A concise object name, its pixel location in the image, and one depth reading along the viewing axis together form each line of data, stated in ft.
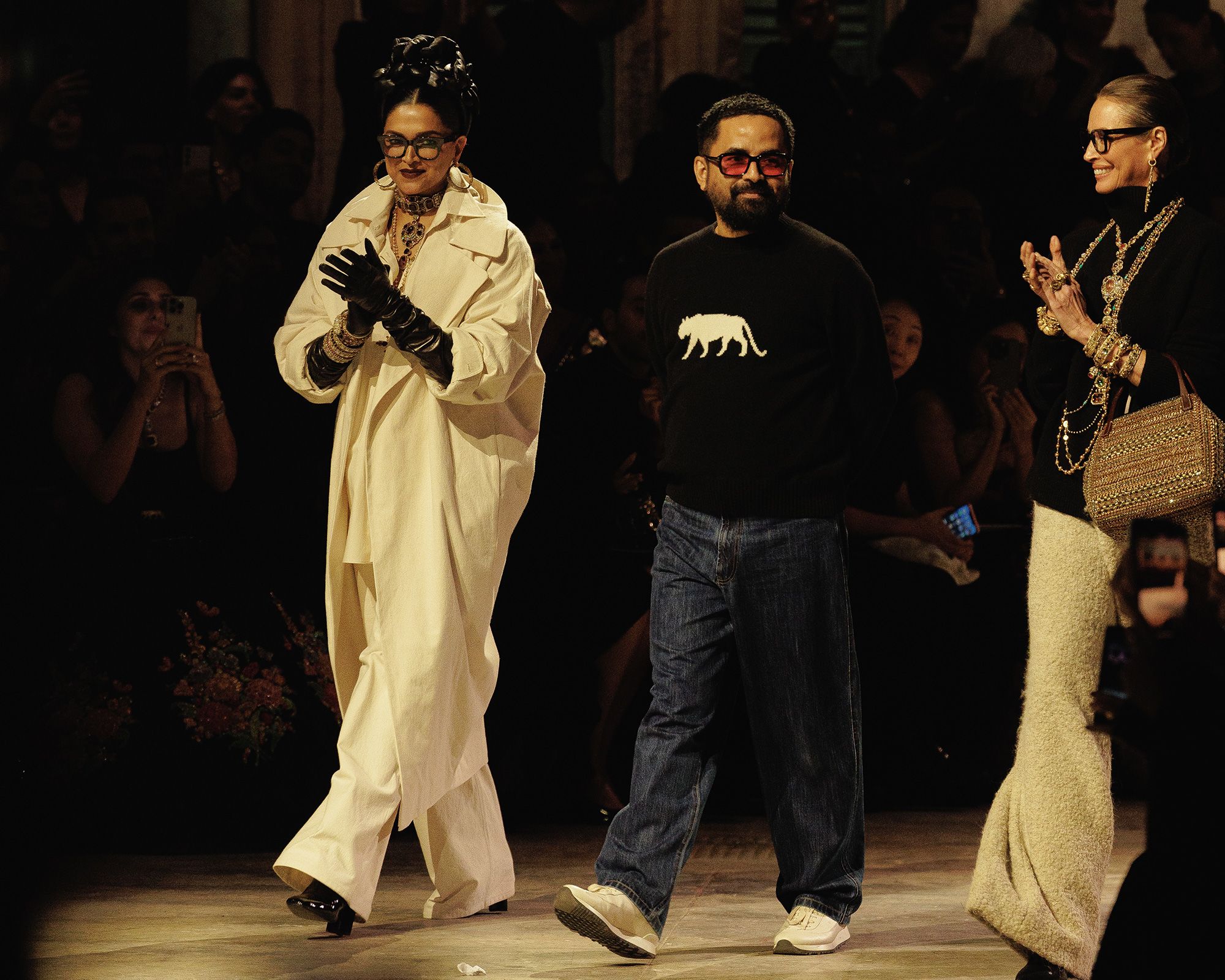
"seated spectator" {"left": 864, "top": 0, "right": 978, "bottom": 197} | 50.70
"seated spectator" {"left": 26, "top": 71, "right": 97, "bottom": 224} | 46.12
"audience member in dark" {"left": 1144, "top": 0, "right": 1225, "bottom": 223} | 51.80
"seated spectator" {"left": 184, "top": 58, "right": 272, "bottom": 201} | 47.17
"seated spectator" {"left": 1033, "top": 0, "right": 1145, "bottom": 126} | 55.23
